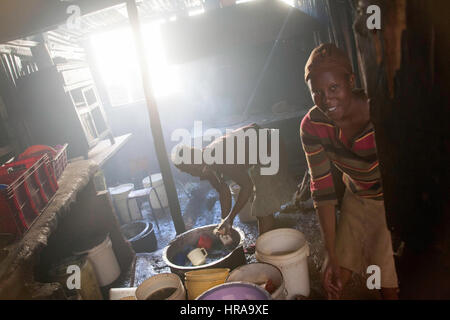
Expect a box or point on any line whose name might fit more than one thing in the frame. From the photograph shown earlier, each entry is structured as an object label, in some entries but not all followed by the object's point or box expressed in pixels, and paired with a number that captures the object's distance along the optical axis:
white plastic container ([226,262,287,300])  2.77
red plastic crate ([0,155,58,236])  3.08
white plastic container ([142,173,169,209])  7.37
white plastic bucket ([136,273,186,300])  3.03
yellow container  2.90
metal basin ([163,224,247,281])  3.32
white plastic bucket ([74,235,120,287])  4.48
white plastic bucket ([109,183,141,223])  6.82
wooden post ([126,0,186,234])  3.76
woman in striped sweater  1.96
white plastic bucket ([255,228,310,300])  2.91
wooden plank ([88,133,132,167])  6.66
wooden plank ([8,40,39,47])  6.47
